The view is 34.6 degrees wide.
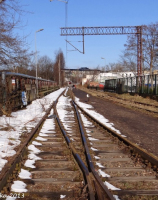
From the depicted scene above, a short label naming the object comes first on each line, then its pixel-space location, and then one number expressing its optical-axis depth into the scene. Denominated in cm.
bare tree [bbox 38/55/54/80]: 9300
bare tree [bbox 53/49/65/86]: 10462
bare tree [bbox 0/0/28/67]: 1089
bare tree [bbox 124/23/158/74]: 3625
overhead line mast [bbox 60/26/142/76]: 2959
